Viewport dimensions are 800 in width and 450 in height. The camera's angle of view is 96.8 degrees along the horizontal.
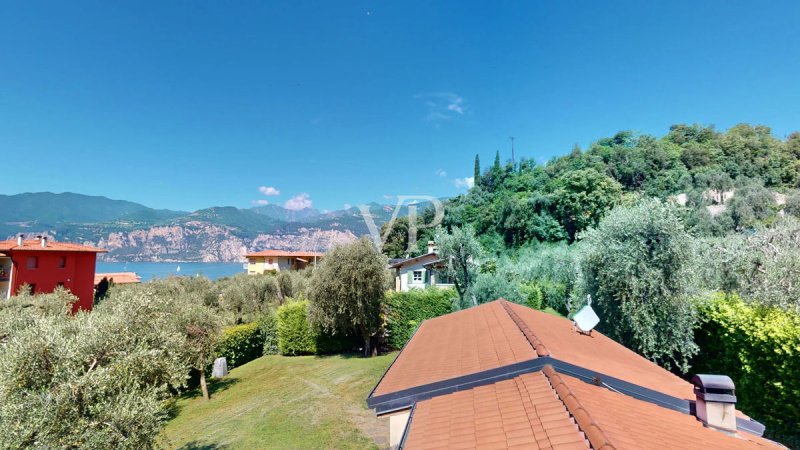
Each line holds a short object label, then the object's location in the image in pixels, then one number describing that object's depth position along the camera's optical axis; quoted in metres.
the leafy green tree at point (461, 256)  21.41
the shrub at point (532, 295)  22.32
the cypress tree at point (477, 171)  93.09
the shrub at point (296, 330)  21.34
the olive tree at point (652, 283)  11.94
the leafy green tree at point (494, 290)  19.70
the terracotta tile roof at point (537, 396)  3.40
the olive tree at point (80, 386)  5.19
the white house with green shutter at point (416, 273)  36.59
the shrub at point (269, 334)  22.72
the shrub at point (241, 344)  20.06
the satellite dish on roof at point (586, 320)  8.66
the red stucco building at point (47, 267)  31.72
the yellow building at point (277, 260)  68.44
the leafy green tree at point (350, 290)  19.17
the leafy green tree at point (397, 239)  70.50
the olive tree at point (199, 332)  14.62
